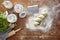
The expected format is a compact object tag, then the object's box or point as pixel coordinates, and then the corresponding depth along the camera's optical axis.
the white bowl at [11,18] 1.13
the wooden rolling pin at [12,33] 1.13
